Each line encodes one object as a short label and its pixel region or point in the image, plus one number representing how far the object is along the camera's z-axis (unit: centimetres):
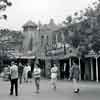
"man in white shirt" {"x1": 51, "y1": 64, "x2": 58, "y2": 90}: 2238
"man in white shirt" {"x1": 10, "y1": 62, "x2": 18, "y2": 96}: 1773
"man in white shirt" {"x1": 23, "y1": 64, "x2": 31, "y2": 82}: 3111
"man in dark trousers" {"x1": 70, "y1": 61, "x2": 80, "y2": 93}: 1925
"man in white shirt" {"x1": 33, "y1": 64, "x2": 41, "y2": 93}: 1909
